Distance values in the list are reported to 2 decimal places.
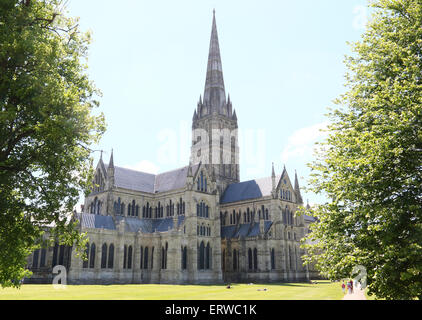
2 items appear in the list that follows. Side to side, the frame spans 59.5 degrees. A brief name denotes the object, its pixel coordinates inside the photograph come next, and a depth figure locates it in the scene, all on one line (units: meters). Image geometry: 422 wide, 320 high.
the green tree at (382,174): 13.89
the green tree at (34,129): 15.34
